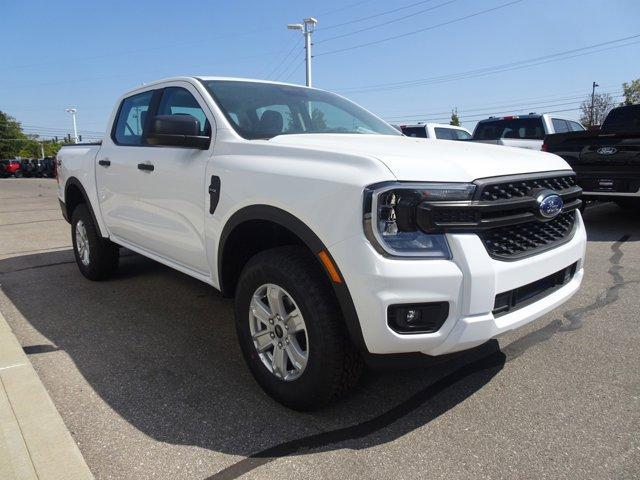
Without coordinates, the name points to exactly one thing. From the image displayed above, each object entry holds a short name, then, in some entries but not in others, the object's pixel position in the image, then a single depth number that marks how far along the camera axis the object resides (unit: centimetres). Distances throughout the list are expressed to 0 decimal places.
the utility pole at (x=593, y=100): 5326
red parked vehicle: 4212
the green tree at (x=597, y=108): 5596
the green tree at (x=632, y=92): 4347
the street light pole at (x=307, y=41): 2435
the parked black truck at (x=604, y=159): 709
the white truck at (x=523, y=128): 1076
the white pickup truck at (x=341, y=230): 216
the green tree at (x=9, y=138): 10081
